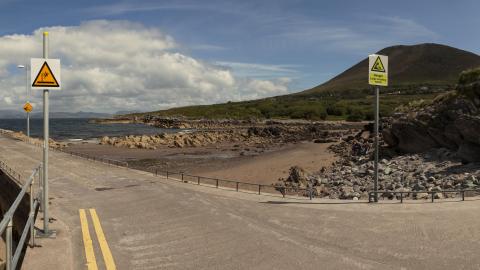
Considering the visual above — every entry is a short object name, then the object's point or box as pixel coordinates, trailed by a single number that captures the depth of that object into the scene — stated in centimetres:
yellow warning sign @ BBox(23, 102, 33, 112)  4069
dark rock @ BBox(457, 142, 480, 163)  2241
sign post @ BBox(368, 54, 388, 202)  1268
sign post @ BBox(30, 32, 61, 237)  833
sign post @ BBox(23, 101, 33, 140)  4064
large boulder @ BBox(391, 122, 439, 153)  2848
